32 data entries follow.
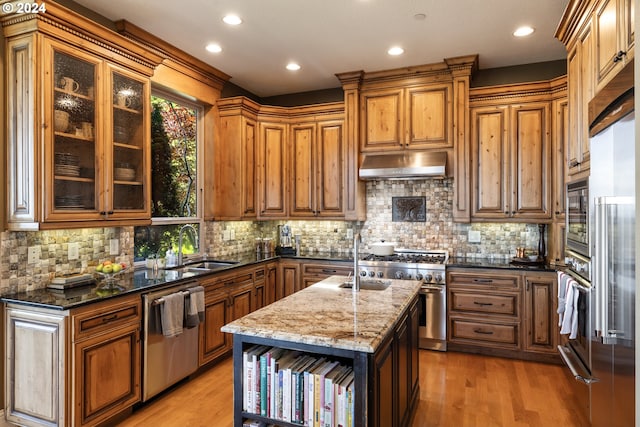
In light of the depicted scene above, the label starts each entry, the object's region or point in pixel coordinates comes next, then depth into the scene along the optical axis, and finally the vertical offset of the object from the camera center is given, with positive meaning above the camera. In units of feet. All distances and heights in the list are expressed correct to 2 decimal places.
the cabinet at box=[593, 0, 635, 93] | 6.52 +3.17
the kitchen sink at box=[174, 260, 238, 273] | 13.26 -1.72
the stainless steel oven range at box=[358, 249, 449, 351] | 13.55 -2.54
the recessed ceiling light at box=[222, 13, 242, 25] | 10.63 +5.31
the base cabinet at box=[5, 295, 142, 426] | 7.88 -3.08
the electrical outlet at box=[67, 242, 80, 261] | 9.81 -0.89
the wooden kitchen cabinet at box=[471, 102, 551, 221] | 13.39 +1.80
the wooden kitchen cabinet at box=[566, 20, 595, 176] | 8.65 +2.72
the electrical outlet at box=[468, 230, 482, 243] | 14.98 -0.88
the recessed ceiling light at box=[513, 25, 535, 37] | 11.33 +5.28
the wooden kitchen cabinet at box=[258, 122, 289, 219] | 16.43 +1.81
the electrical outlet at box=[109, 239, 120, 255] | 10.86 -0.88
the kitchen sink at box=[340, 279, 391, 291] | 9.29 -1.67
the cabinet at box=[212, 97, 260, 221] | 15.21 +2.07
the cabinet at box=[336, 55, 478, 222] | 14.08 +3.64
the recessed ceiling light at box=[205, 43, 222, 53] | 12.50 +5.34
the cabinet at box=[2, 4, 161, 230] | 8.36 +2.12
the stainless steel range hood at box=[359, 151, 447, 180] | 14.02 +1.76
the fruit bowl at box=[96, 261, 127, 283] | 9.50 -1.33
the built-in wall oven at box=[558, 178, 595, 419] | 7.57 -1.60
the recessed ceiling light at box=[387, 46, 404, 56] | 12.85 +5.36
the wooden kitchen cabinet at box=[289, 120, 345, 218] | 15.98 +1.83
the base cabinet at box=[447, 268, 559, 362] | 12.60 -3.26
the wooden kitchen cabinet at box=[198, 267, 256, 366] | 11.80 -2.93
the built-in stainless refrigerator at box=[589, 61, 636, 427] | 5.43 -0.79
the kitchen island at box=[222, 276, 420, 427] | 5.73 -1.85
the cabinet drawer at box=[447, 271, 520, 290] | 12.93 -2.21
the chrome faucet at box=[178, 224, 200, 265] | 12.68 -0.82
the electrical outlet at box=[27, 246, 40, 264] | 9.03 -0.89
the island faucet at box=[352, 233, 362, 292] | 8.62 -1.25
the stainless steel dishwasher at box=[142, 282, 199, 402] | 9.61 -3.56
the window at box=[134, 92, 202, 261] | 12.98 +1.31
